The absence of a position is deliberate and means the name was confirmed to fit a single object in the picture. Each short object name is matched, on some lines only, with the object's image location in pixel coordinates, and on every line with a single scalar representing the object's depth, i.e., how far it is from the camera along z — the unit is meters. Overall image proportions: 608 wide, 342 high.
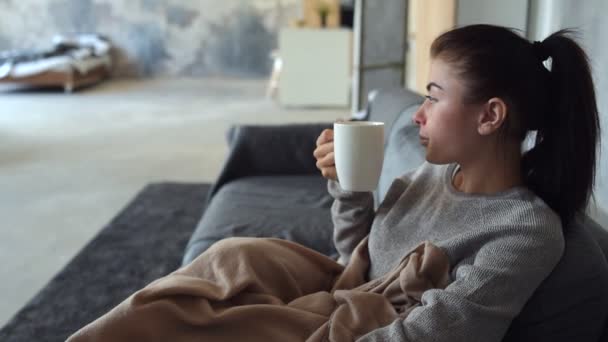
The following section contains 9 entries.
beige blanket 1.05
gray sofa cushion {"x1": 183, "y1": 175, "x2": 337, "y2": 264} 1.96
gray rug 2.07
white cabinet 6.66
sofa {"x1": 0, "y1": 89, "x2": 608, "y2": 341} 0.99
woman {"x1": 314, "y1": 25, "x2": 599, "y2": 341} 0.97
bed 7.91
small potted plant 6.88
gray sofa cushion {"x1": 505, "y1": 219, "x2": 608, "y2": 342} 0.98
